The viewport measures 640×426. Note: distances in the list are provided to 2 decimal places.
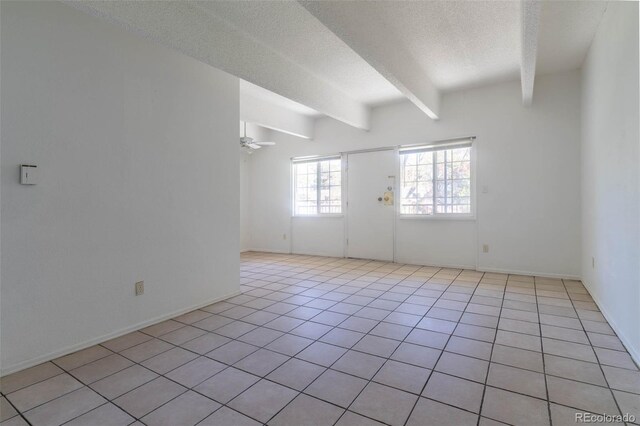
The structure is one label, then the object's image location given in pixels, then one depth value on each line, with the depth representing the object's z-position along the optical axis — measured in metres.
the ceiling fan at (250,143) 5.27
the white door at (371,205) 5.73
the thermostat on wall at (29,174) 2.08
